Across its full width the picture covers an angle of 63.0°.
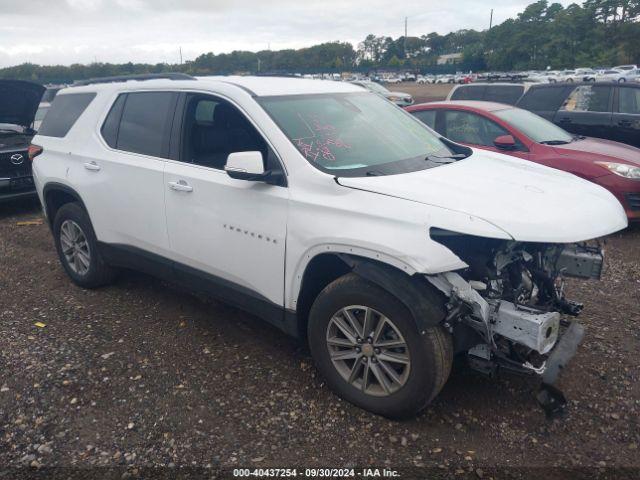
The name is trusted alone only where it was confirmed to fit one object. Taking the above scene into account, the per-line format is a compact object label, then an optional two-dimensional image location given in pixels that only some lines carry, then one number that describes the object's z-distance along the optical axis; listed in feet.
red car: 20.06
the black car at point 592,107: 27.30
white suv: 8.82
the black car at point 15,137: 24.62
